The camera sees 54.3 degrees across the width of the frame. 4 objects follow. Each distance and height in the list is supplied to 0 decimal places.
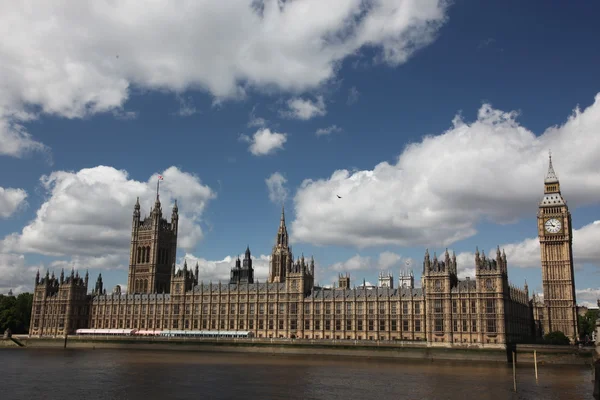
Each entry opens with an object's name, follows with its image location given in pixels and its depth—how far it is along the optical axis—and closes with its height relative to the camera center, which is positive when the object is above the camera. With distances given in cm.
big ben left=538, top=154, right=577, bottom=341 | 14975 +1402
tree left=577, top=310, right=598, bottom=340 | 16902 -122
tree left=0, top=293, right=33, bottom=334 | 17488 +8
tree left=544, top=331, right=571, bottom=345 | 12962 -401
